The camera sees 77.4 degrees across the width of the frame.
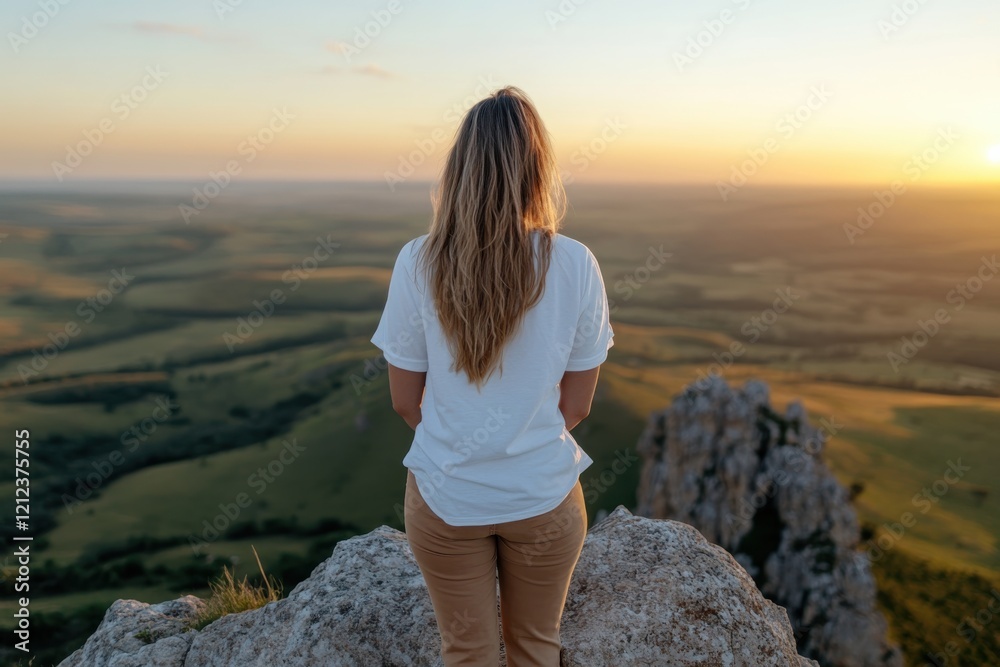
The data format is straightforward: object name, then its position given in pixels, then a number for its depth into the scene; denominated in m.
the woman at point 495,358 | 2.99
